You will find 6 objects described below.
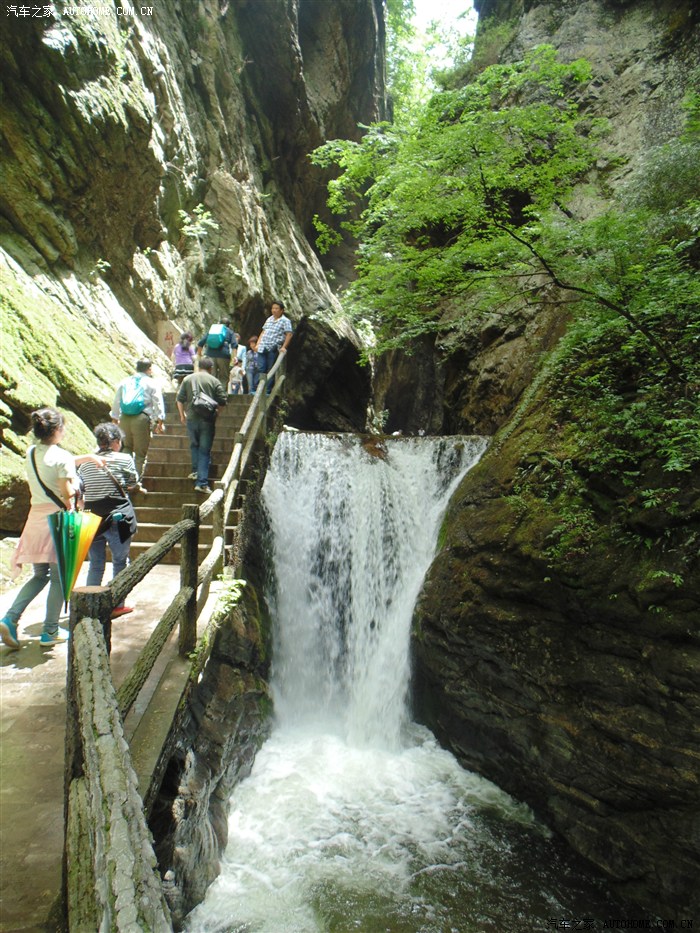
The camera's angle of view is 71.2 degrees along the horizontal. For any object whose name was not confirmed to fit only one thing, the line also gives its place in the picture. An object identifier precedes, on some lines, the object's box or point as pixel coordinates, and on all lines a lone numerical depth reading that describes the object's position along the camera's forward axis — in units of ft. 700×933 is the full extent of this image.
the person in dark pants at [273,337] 33.14
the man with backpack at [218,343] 31.19
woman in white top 12.92
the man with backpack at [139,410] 22.43
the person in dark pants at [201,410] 22.20
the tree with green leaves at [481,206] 16.76
